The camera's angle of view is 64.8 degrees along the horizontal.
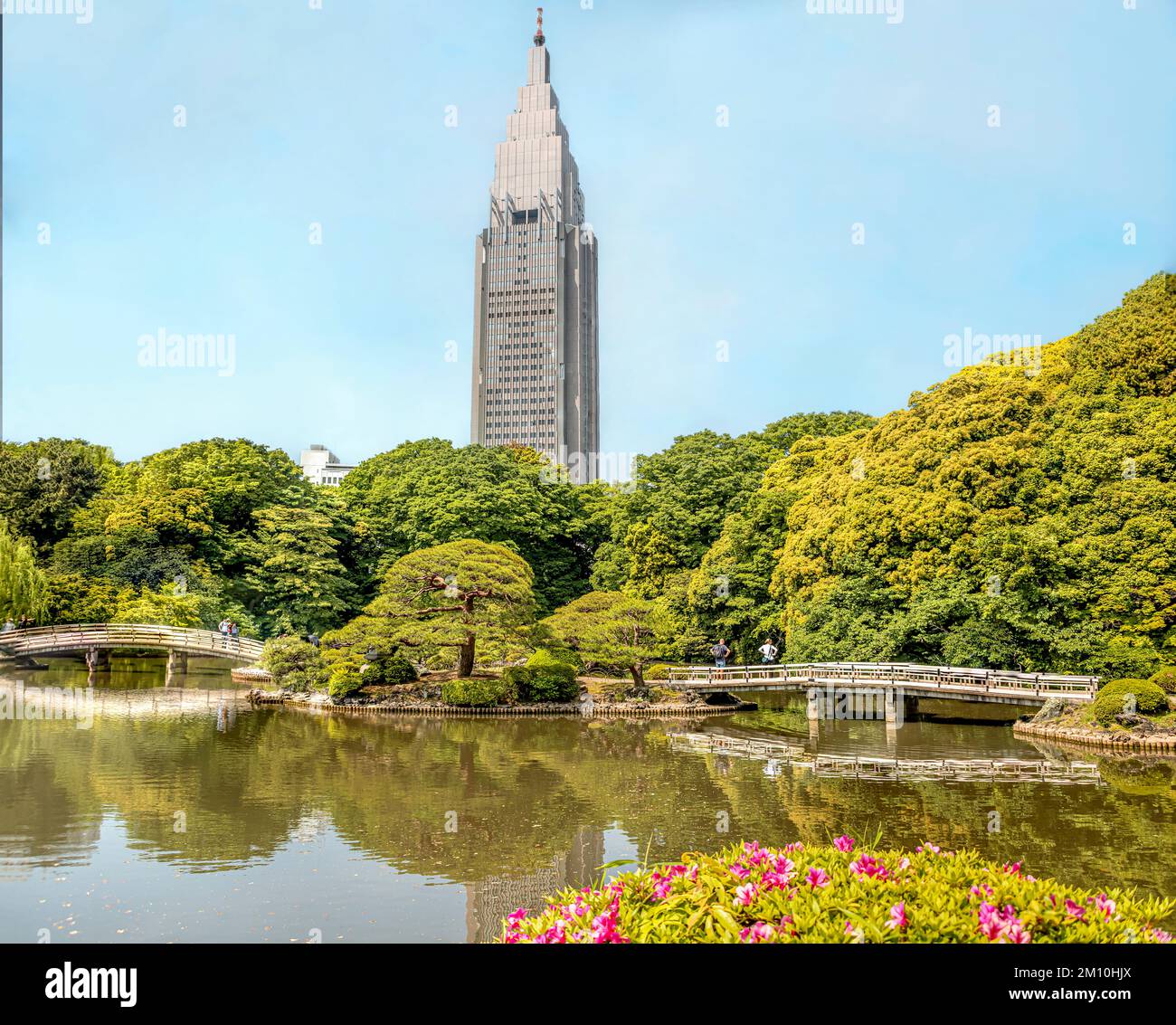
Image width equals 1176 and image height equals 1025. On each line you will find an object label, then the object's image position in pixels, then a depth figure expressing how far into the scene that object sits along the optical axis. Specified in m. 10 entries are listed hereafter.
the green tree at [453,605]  30.25
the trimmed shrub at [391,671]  31.48
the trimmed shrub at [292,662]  31.94
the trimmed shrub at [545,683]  30.53
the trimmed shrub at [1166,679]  23.80
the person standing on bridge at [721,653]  31.95
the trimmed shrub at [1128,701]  23.17
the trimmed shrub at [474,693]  29.88
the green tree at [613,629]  30.48
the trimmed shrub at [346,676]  30.50
